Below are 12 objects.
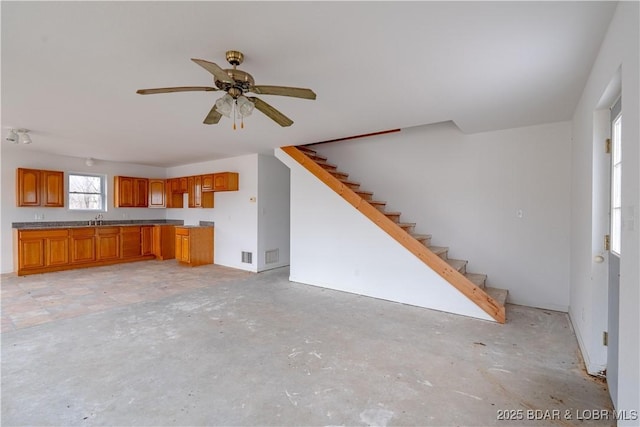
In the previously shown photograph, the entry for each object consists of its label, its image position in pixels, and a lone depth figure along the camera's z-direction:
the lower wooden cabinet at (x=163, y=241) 7.71
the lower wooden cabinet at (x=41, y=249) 5.77
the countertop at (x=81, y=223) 6.14
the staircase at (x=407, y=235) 3.66
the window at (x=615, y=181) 2.22
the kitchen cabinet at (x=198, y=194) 7.08
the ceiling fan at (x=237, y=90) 2.09
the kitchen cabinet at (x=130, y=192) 7.39
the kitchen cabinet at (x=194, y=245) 6.80
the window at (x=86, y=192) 6.93
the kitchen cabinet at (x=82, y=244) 6.44
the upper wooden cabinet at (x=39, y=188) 5.98
